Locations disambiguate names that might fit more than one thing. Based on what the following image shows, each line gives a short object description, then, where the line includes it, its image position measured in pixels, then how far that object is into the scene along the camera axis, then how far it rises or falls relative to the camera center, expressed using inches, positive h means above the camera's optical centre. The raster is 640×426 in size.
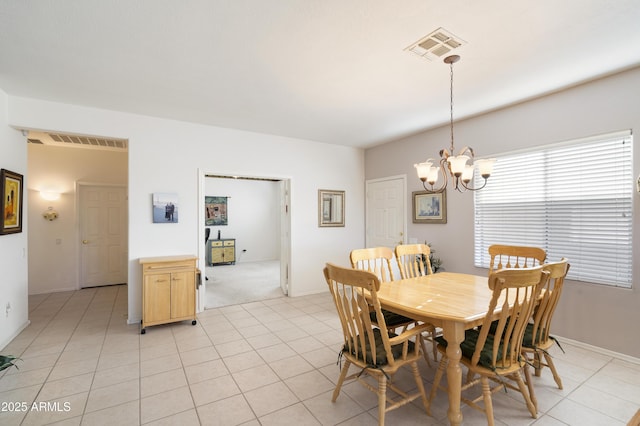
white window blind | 111.7 +3.2
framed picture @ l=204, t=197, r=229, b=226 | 335.3 +3.0
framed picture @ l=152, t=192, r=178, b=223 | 155.5 +3.7
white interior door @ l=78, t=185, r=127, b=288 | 219.8 -15.4
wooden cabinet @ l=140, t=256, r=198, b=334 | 138.7 -36.5
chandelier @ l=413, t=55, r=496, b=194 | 91.4 +14.3
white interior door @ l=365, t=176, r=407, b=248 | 199.2 +1.0
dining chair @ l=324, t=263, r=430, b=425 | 69.5 -34.5
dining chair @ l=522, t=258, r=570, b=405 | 78.1 -30.5
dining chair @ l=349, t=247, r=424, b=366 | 99.7 -20.2
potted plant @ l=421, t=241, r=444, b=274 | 169.2 -29.6
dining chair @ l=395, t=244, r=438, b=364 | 120.0 -18.0
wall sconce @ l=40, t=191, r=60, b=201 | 204.8 +13.7
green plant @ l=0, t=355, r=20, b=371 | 68.3 -34.2
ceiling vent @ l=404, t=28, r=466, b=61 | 86.3 +51.3
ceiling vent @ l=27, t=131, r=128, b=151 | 177.3 +46.6
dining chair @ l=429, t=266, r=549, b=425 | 67.1 -31.8
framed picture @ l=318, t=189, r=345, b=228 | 211.6 +3.6
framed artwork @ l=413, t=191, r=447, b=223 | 172.4 +3.1
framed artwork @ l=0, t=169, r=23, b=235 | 120.5 +5.9
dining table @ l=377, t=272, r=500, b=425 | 70.8 -25.2
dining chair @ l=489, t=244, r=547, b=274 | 108.9 -15.8
